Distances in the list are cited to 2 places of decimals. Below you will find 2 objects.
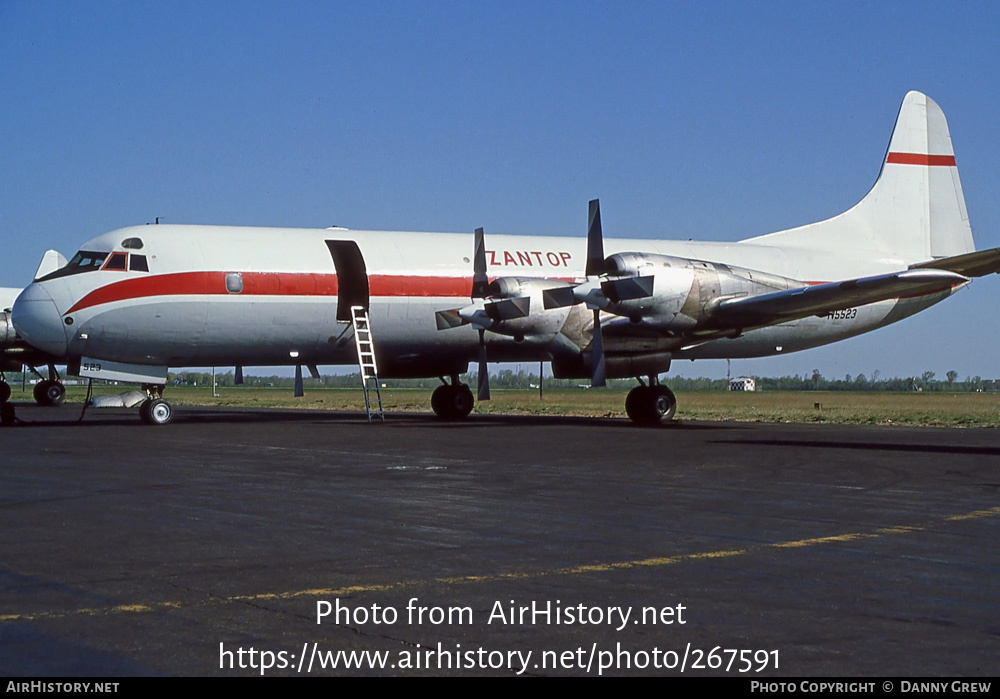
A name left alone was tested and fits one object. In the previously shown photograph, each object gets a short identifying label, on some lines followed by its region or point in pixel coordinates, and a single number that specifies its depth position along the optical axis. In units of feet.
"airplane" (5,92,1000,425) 82.38
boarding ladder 87.76
